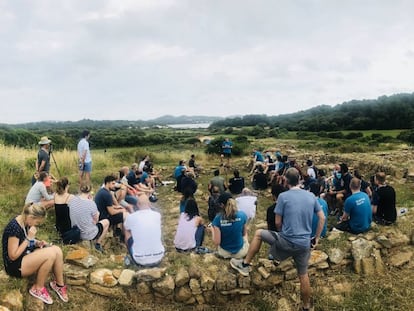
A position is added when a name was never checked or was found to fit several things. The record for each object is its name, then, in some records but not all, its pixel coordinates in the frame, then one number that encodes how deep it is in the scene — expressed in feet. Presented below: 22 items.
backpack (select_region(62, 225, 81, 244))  18.57
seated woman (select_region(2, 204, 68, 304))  13.53
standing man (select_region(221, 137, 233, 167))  54.29
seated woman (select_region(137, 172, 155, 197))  32.50
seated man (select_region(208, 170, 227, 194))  24.67
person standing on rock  13.44
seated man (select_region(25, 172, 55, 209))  21.42
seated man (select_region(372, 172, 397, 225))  20.72
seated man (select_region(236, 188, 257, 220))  22.49
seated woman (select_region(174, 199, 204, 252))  18.06
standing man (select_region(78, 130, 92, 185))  30.01
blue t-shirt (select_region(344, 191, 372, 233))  19.12
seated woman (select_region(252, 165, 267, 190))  38.34
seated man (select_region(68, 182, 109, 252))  18.54
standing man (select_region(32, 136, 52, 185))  26.53
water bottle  16.46
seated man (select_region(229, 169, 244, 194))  30.22
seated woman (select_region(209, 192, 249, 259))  15.84
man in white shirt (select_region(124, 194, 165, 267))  16.07
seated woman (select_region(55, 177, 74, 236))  19.08
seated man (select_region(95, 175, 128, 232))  21.12
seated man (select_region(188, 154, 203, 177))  48.17
